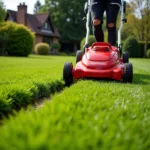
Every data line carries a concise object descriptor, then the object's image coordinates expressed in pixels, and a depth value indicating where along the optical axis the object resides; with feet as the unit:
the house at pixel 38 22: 135.23
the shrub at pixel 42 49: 108.88
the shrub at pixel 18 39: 75.02
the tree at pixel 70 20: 169.07
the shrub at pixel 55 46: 140.40
